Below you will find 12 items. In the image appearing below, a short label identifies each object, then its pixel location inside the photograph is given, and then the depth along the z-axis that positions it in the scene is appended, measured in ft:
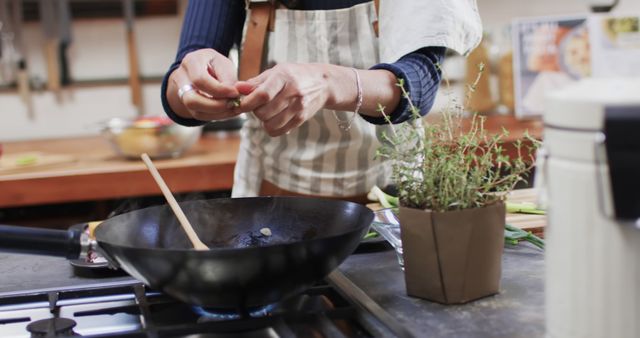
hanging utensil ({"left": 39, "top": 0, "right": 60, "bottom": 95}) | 8.53
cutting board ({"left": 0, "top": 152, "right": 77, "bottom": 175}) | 6.66
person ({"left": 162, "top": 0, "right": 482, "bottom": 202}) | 3.48
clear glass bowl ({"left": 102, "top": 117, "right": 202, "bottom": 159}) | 6.88
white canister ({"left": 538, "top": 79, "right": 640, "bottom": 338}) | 1.86
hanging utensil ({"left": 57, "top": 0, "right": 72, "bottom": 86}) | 8.49
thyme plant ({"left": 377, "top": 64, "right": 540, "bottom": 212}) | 2.72
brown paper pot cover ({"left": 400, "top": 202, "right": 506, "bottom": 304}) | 2.66
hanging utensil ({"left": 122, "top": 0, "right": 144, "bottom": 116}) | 8.74
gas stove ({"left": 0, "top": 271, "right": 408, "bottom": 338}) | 2.43
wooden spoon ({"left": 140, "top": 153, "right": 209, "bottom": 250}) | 2.78
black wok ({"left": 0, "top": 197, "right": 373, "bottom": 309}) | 2.39
